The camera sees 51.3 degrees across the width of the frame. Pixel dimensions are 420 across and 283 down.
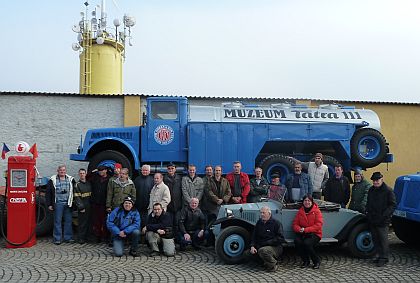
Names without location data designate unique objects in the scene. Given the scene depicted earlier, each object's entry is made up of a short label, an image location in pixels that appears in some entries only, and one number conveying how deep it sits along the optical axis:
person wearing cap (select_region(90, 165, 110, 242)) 9.23
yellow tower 22.20
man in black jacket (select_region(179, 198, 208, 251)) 8.49
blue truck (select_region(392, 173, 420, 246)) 8.09
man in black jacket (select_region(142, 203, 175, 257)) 8.02
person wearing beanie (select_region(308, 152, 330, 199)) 9.84
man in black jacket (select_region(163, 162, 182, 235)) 9.02
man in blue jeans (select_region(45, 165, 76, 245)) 9.03
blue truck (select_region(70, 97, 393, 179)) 10.99
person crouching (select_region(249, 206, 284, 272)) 6.95
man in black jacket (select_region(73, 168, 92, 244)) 9.12
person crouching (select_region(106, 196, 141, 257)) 7.94
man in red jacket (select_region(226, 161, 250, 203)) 9.10
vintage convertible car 7.47
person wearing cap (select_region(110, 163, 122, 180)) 9.11
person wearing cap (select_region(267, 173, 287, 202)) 7.97
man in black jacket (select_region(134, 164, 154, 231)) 9.12
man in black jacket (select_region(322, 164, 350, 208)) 9.24
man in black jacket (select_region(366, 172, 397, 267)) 7.41
